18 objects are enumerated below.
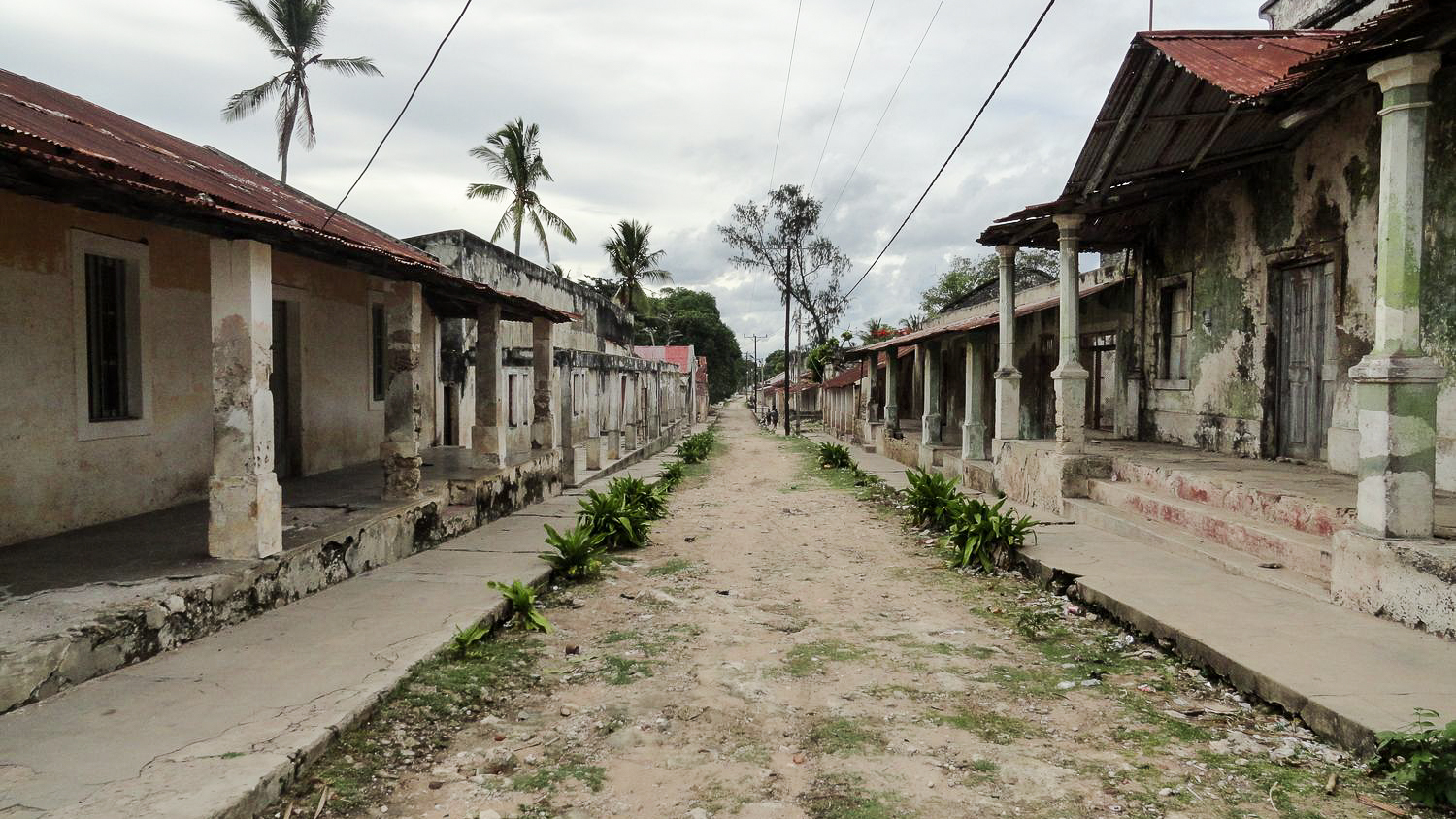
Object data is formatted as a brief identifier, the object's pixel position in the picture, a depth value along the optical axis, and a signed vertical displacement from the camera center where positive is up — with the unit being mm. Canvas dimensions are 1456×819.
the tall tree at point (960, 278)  45094 +6222
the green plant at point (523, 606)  5809 -1504
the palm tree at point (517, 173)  29203 +7747
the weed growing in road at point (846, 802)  3186 -1602
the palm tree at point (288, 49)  23875 +9997
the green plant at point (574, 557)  7383 -1464
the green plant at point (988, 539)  7727 -1394
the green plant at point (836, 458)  18125 -1473
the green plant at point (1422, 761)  3090 -1414
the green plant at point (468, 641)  4980 -1492
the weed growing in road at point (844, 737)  3795 -1615
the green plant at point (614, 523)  8969 -1414
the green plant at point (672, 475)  15022 -1635
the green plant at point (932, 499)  9906 -1314
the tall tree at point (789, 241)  39250 +7114
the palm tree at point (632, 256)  40781 +6583
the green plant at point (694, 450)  21380 -1552
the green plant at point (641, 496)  10473 -1343
